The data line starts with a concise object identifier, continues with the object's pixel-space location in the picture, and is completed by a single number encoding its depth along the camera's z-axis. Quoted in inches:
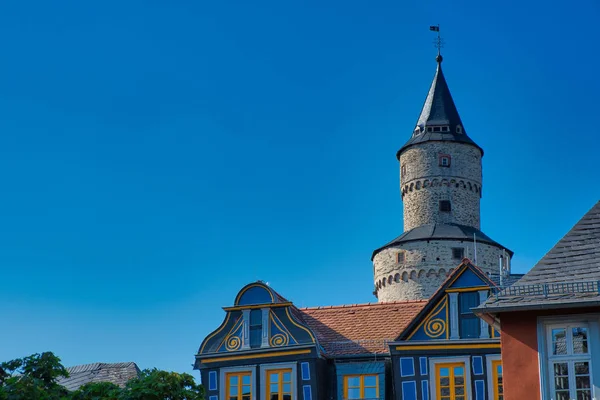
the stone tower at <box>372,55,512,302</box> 2664.9
